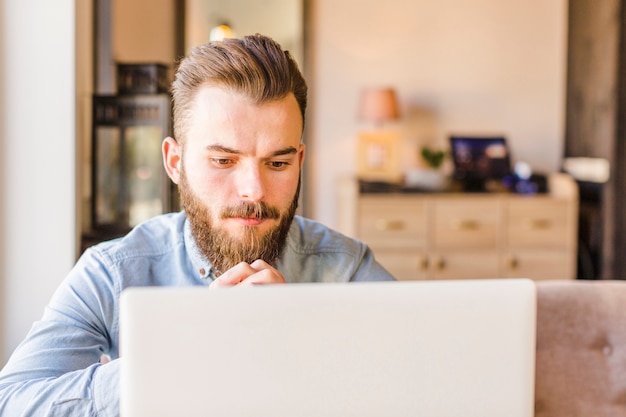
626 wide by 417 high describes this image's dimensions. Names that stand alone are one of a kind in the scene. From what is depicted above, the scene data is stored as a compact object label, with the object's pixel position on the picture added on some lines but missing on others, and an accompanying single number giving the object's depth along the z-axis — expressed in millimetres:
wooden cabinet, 4555
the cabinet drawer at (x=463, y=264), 4613
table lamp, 4977
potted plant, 4727
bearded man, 1224
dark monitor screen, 4902
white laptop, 711
